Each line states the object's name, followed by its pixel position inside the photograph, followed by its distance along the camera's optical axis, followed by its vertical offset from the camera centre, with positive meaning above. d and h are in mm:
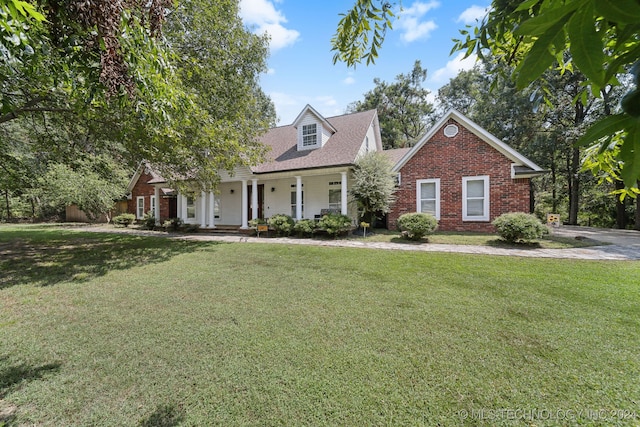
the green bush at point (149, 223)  18266 -1009
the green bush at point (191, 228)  16312 -1215
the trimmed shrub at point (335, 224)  11938 -734
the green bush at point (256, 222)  13906 -767
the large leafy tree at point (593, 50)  617 +418
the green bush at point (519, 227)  9188 -702
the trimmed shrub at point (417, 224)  10547 -674
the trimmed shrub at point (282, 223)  13156 -763
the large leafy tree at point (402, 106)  28328 +11191
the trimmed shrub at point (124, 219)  20688 -835
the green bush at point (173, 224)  16891 -1001
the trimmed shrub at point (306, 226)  12719 -879
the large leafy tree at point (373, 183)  12211 +1142
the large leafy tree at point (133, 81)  2492 +2074
